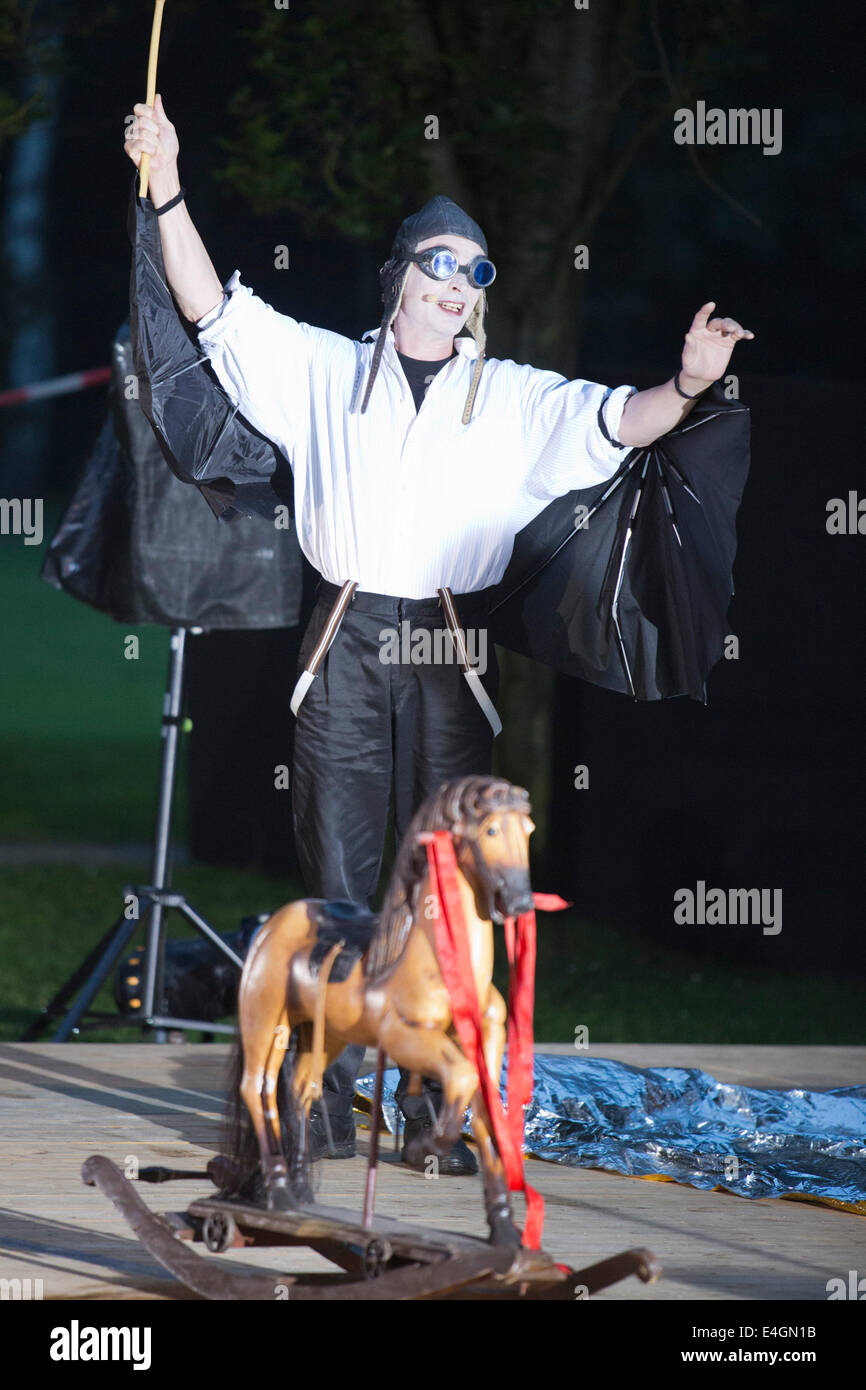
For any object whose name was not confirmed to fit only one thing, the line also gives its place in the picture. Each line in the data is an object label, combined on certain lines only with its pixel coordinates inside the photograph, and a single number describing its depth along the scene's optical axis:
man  6.43
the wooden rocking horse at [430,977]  4.82
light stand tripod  9.52
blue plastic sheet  6.86
